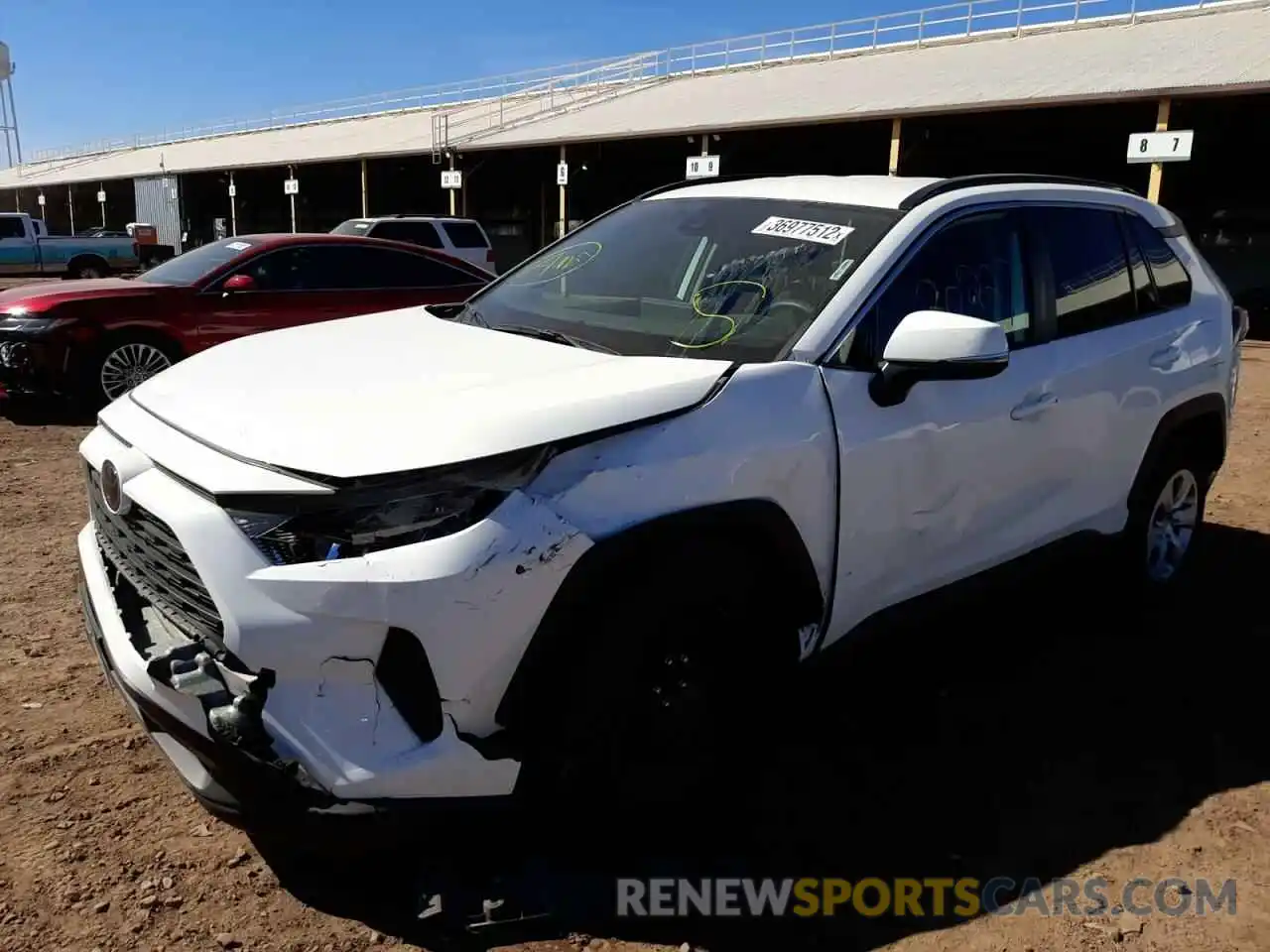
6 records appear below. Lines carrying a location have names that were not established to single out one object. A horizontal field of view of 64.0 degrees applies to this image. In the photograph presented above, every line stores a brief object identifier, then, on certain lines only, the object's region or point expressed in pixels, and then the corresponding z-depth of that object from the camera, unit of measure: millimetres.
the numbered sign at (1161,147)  14781
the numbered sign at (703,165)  20469
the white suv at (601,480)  2055
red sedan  7730
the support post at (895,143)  19062
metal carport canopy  17516
